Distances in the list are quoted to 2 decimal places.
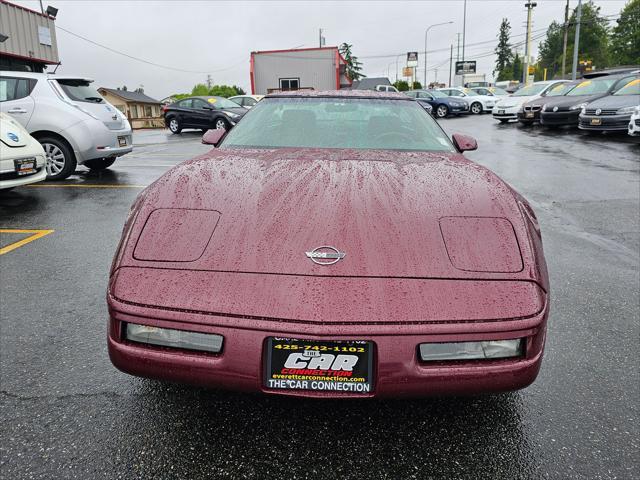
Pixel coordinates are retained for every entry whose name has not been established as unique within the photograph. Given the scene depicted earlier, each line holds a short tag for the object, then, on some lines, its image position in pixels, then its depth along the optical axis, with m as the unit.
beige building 60.69
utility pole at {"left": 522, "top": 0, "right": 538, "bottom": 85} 41.78
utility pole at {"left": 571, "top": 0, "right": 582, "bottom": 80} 29.22
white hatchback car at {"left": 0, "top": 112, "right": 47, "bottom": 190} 5.53
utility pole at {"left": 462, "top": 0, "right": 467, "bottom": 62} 61.04
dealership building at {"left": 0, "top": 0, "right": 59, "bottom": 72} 16.64
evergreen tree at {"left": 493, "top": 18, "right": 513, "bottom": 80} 107.70
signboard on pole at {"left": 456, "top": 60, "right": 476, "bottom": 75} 70.88
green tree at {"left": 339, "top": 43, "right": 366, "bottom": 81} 101.75
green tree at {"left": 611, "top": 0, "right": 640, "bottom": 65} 57.00
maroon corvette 1.56
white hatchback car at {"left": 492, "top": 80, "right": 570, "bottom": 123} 18.33
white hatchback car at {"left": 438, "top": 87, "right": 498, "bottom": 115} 25.66
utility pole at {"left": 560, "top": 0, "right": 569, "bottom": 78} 50.88
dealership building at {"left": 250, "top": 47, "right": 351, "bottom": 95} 32.38
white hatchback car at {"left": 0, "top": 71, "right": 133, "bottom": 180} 7.27
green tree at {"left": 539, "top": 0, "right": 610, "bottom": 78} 70.81
